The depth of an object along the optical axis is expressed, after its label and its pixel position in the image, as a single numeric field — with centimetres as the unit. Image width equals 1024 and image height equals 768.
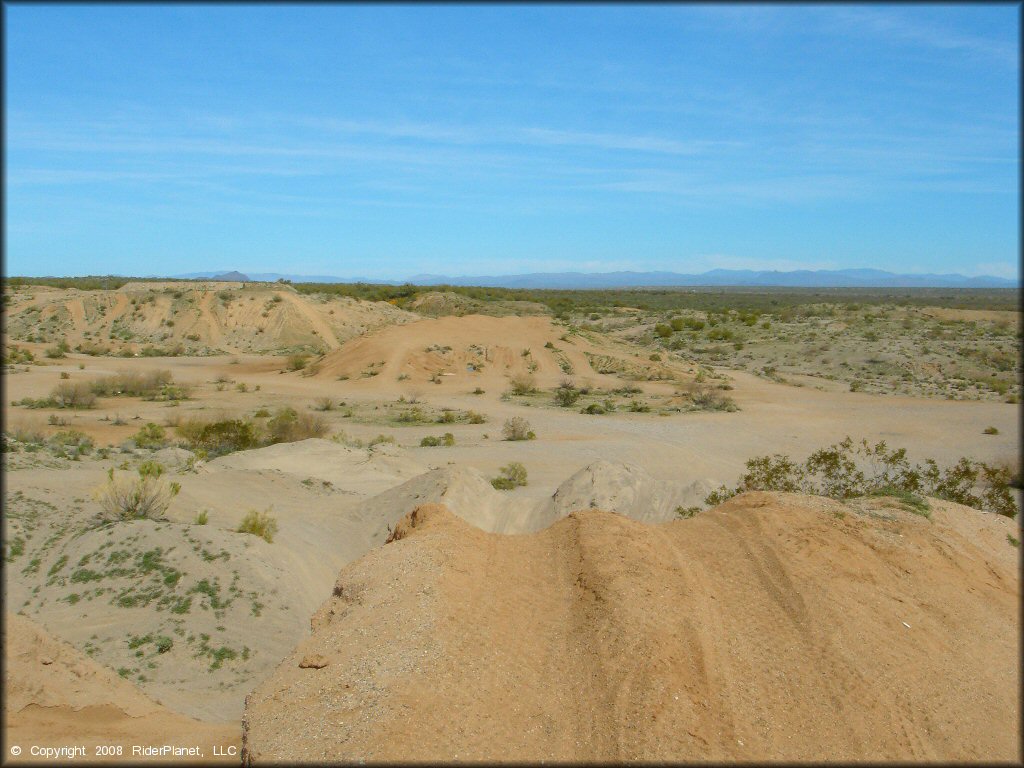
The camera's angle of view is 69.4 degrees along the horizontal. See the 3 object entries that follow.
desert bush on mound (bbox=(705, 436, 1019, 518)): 1300
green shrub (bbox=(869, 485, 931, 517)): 998
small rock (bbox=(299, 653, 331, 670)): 680
